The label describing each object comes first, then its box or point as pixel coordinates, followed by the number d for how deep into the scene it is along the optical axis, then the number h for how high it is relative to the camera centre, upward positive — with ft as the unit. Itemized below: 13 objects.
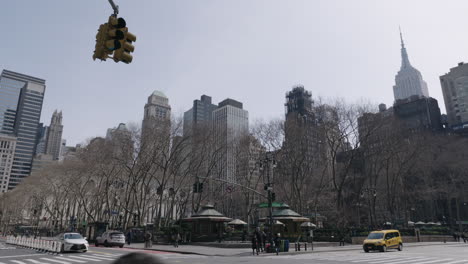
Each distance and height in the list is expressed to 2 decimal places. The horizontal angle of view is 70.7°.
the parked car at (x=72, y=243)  78.84 -3.16
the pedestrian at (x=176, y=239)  101.88 -2.97
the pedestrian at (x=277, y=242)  78.21 -3.12
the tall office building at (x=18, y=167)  596.29 +114.80
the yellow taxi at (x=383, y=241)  84.12 -3.22
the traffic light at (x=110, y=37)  28.63 +16.22
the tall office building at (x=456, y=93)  389.68 +157.43
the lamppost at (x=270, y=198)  84.25 +7.60
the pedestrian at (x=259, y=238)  81.20 -2.23
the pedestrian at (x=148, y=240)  102.32 -3.23
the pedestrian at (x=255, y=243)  77.25 -3.23
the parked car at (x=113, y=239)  105.81 -2.98
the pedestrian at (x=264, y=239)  88.10 -2.71
